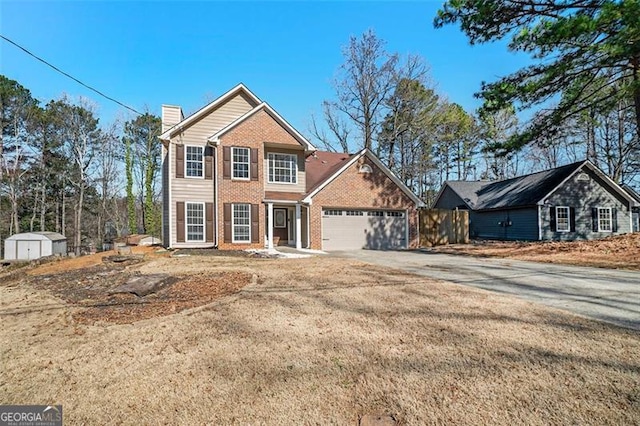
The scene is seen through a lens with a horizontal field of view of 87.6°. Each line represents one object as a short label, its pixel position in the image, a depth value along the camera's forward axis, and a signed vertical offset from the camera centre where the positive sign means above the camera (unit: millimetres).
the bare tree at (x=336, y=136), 29069 +7227
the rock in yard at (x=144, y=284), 6568 -1338
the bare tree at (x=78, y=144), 29297 +6973
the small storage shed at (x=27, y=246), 19250 -1423
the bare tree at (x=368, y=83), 26000 +10600
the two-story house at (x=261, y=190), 15508 +1372
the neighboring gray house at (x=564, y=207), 21484 +469
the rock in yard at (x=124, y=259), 11148 -1317
